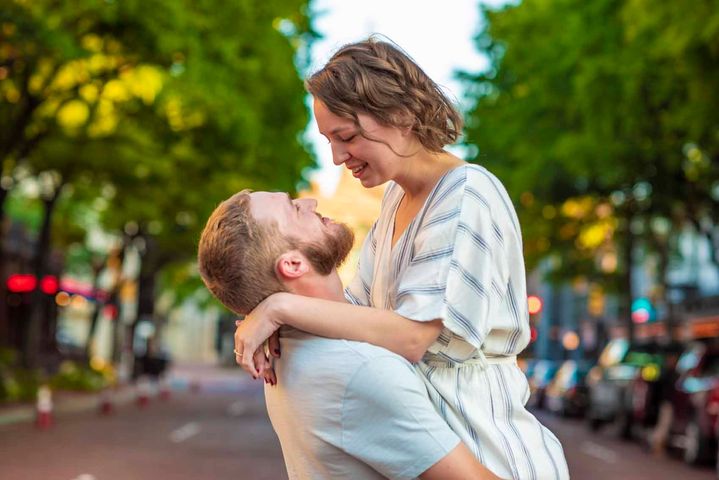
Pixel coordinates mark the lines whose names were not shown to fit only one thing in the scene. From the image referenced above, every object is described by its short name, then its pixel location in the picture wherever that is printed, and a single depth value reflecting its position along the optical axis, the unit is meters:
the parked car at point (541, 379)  43.59
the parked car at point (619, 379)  26.45
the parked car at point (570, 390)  36.16
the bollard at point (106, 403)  29.66
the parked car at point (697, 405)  18.66
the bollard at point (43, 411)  23.16
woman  2.71
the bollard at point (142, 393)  33.75
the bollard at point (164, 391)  40.19
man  2.55
